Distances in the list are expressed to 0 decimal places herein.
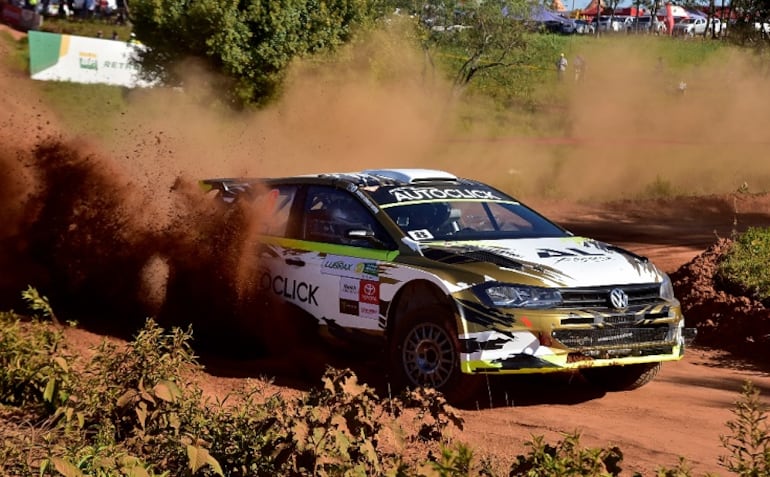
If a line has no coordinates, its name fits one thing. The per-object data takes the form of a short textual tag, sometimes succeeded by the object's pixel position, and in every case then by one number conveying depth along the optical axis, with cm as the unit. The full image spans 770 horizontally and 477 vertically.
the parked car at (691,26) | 5672
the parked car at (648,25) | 5689
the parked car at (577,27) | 5894
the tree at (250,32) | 2747
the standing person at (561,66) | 4006
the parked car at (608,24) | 5831
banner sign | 3409
